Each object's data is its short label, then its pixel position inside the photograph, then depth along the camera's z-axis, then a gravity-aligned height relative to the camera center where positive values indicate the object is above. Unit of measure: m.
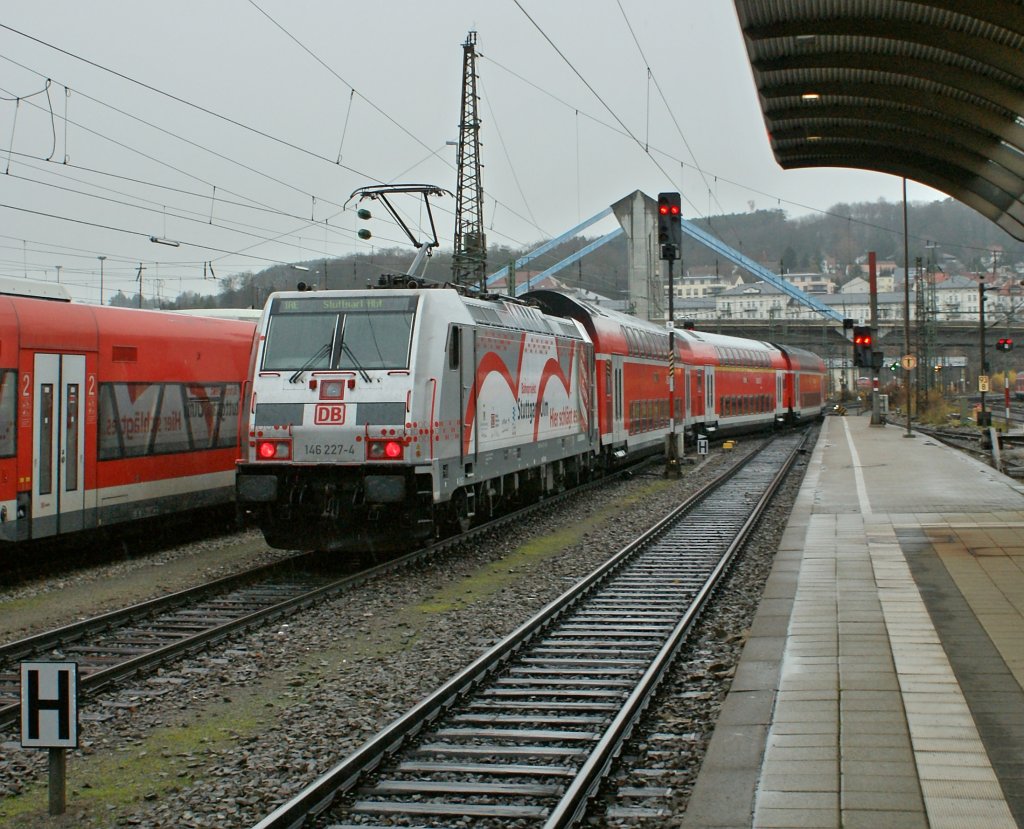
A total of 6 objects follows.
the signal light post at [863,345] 45.09 +2.04
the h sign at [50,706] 5.74 -1.47
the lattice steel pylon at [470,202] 36.69 +6.38
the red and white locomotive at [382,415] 13.32 -0.20
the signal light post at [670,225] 24.98 +3.60
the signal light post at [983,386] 46.41 +0.57
